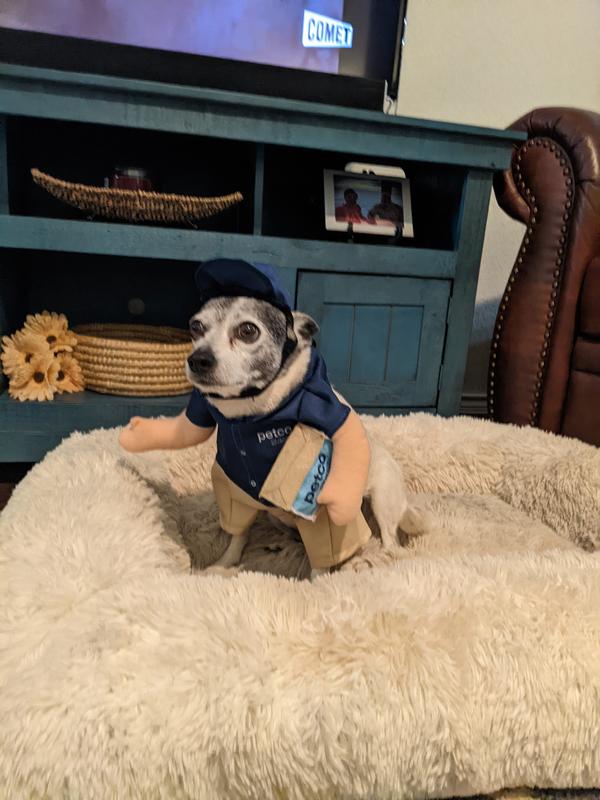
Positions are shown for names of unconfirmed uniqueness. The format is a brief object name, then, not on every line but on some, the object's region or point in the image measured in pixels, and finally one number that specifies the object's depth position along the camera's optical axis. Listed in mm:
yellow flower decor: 1277
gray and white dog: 734
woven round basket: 1318
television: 1262
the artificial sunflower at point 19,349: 1276
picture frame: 1410
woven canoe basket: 1203
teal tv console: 1195
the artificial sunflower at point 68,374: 1338
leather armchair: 1360
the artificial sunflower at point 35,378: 1273
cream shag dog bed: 496
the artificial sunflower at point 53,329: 1310
